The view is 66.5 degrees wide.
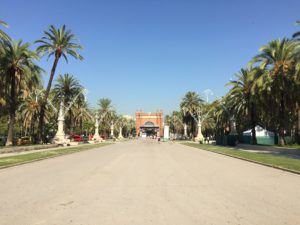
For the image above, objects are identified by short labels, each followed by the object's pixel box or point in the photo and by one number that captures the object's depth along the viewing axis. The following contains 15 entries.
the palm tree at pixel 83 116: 55.96
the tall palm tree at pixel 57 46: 30.26
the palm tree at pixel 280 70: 23.85
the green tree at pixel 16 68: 26.10
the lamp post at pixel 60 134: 33.23
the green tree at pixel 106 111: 66.96
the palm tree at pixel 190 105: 57.69
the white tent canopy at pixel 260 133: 40.67
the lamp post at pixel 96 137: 51.41
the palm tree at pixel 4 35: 21.25
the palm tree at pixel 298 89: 19.88
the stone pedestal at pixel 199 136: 50.05
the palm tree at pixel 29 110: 40.24
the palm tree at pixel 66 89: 40.63
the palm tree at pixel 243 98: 30.99
